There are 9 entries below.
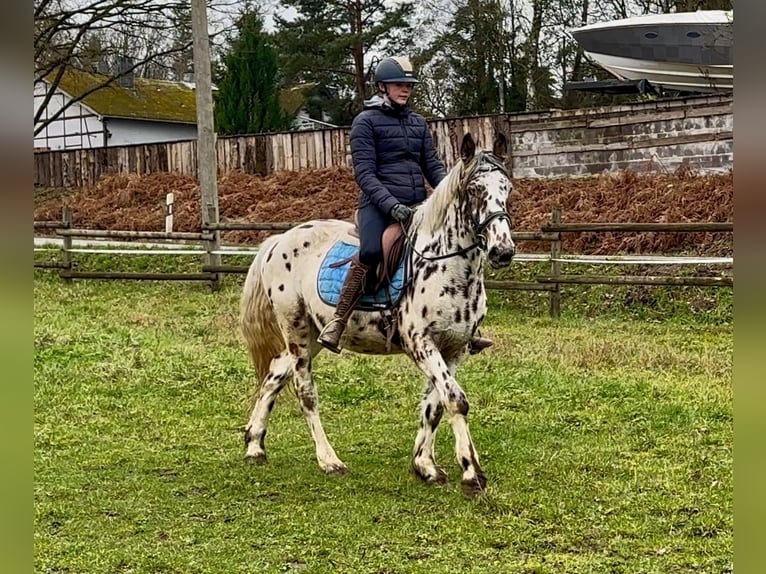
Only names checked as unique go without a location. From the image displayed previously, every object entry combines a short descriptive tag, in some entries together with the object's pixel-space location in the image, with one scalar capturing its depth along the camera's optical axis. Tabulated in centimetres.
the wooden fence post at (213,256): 1564
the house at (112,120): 3978
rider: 543
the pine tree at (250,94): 3034
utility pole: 1630
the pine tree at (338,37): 3123
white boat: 2128
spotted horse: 508
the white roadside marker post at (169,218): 2041
